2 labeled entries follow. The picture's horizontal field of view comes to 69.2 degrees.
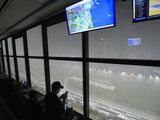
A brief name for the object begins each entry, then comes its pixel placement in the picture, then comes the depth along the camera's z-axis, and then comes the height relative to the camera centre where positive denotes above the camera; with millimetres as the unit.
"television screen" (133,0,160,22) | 1132 +418
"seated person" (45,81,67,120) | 1945 -924
